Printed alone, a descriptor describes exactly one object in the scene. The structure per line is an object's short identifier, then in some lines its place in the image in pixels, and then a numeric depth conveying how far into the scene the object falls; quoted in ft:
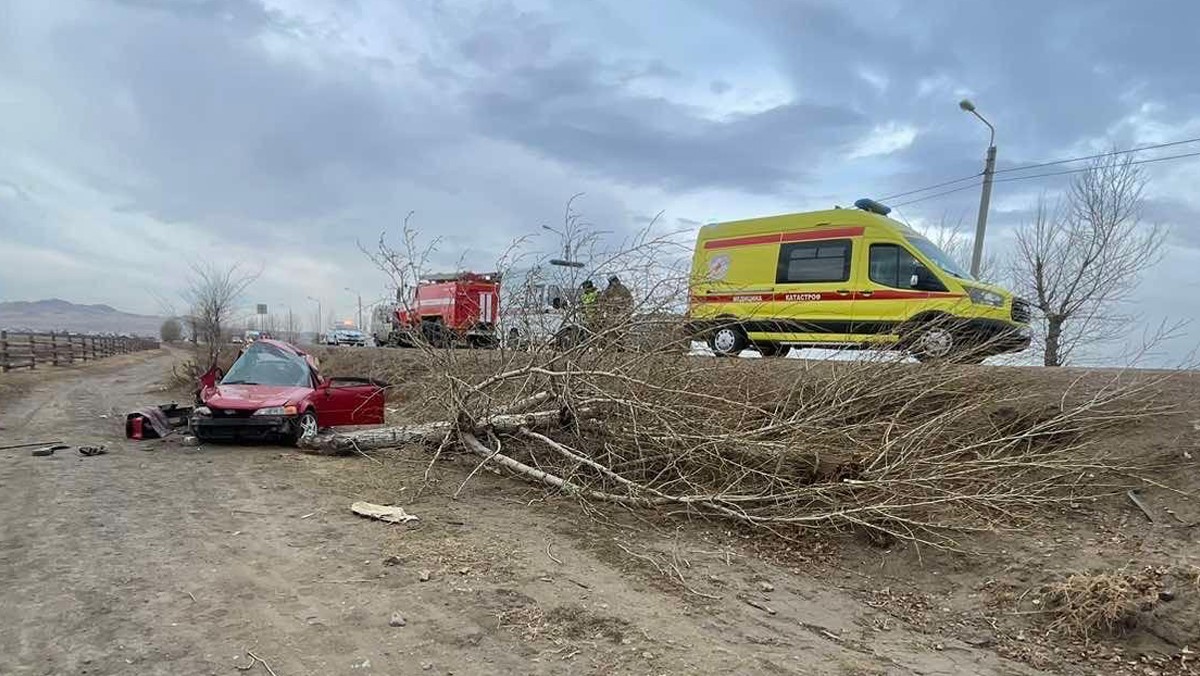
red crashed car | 31.86
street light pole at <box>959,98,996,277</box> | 44.88
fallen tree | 19.79
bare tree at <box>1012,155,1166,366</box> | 47.50
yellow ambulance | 31.27
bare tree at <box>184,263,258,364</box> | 77.05
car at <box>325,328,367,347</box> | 137.80
